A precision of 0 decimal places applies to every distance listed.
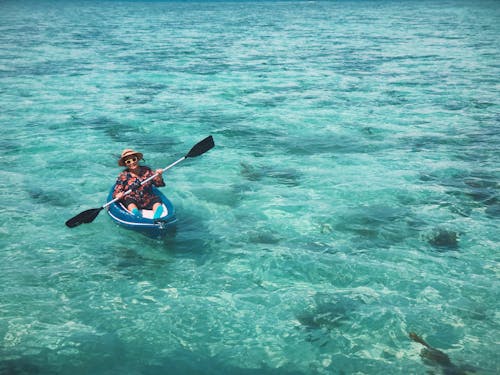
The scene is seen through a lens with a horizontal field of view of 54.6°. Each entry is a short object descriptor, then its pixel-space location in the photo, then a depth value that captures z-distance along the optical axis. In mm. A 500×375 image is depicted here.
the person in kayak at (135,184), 10469
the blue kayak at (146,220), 9828
